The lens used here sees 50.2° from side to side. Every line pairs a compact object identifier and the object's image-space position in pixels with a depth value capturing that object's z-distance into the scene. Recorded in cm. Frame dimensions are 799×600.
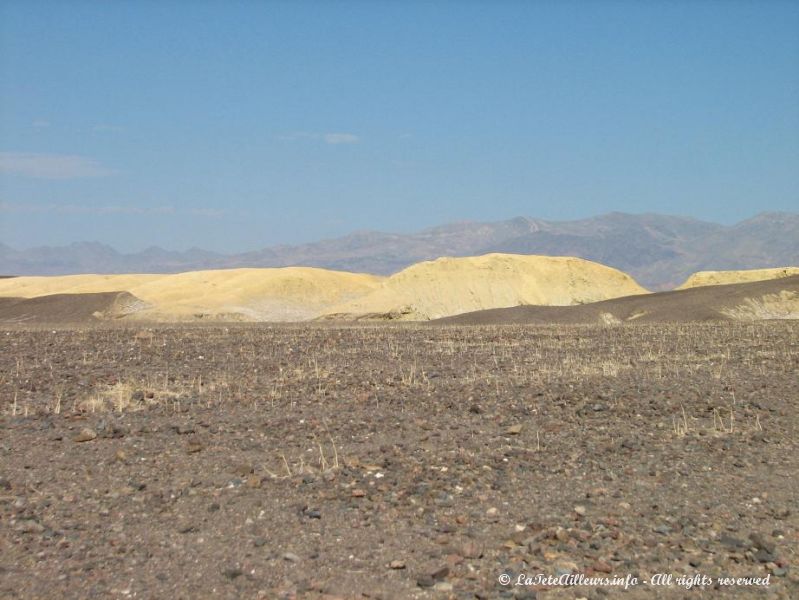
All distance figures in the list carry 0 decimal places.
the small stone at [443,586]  678
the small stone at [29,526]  804
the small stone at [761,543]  750
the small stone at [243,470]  999
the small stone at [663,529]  797
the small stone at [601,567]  709
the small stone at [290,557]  736
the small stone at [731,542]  761
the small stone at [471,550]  740
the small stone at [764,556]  729
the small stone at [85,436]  1173
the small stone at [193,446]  1111
